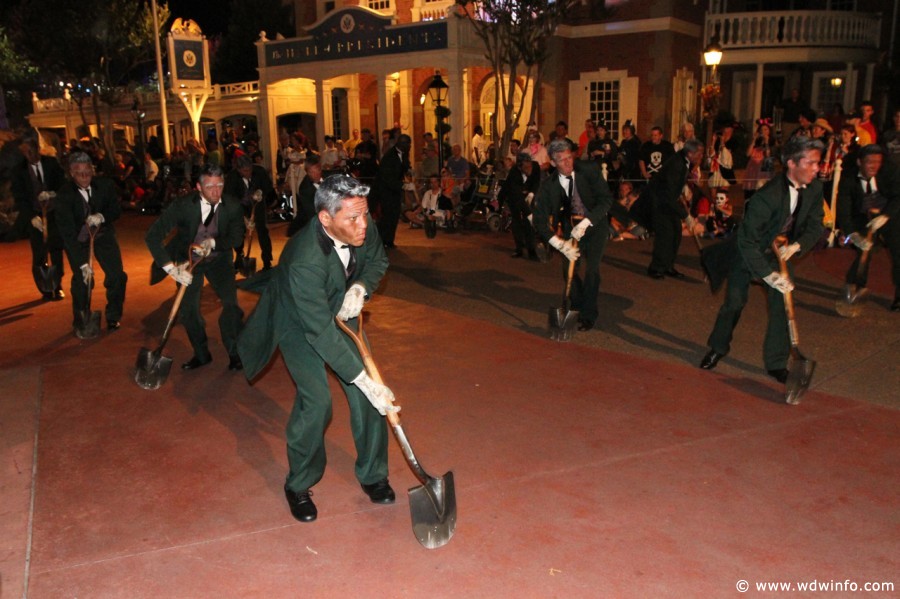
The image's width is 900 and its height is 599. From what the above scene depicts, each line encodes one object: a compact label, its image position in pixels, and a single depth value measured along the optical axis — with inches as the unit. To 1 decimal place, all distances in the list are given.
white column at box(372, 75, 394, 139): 856.1
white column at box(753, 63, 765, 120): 872.3
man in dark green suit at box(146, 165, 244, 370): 250.7
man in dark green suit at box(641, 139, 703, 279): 375.2
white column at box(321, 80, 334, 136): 945.0
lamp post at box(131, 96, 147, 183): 1081.7
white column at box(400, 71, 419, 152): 986.7
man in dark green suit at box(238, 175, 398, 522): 154.2
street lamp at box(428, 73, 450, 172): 743.5
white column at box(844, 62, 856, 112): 905.3
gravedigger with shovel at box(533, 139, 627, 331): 298.5
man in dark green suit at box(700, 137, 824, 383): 226.3
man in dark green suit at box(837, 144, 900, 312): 315.6
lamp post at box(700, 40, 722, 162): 654.5
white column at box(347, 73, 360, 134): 1039.6
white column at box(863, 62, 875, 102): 921.5
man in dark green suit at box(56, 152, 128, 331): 303.4
